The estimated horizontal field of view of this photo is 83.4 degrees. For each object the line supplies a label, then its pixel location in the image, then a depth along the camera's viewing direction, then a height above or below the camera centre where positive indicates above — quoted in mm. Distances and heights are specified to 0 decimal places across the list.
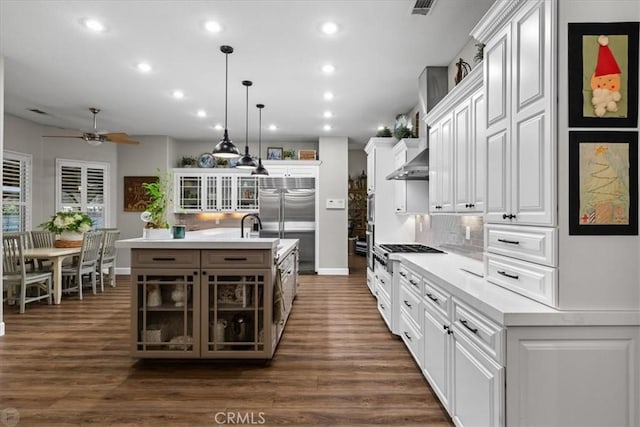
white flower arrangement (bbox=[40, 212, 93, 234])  5688 -141
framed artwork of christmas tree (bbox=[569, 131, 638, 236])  1544 +141
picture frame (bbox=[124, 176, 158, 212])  7562 +451
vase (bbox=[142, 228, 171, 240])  3094 -170
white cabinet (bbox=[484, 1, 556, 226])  1618 +486
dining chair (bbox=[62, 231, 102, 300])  5414 -781
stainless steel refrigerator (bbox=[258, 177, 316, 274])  7348 +58
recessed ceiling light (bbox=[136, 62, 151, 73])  4051 +1694
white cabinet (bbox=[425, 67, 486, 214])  2627 +556
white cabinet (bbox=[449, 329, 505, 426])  1546 -826
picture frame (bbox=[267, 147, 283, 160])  7848 +1349
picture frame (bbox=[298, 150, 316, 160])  7684 +1280
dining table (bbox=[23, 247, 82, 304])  4922 -613
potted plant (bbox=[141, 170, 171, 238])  3098 +4
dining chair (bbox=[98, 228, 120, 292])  5973 -702
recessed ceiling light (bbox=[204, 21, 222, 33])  3186 +1698
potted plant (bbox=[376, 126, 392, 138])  5598 +1282
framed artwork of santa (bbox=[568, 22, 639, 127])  1554 +606
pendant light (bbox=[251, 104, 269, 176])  5054 +651
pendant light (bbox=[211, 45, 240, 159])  3652 +691
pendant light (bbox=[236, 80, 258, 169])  4371 +632
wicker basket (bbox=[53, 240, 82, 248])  5664 -470
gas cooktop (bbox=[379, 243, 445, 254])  3764 -376
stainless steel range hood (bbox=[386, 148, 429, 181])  3912 +519
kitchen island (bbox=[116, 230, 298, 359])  2918 -671
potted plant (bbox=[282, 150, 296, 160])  7734 +1306
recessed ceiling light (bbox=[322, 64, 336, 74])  4066 +1685
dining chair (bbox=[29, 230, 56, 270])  5914 -416
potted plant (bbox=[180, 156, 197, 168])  7974 +1168
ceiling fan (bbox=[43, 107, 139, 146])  5469 +1182
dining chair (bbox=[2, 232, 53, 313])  4605 -710
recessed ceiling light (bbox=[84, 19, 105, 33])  3156 +1696
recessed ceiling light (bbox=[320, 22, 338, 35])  3191 +1696
